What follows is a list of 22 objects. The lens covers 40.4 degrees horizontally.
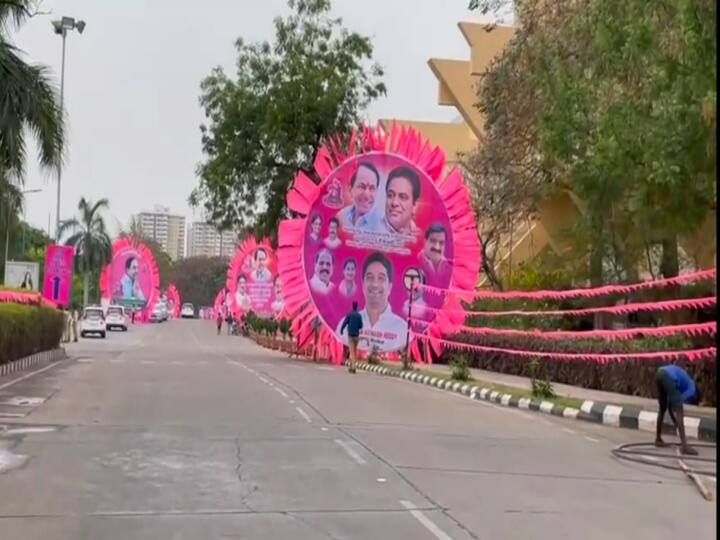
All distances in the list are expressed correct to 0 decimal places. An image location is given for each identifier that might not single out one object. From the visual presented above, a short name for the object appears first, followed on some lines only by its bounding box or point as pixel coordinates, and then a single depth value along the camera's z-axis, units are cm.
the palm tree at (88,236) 8588
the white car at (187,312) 14638
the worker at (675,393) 1220
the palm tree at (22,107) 1889
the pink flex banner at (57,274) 3966
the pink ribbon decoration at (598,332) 1598
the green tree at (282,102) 3872
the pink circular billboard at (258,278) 6788
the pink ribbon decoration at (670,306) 1598
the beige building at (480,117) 4184
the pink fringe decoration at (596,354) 1683
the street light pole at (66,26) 4341
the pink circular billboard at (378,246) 3145
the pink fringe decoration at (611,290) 1549
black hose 1130
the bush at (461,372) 2411
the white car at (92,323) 5875
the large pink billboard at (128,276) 10288
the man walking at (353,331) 2790
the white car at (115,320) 7400
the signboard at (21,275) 3792
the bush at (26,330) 2345
